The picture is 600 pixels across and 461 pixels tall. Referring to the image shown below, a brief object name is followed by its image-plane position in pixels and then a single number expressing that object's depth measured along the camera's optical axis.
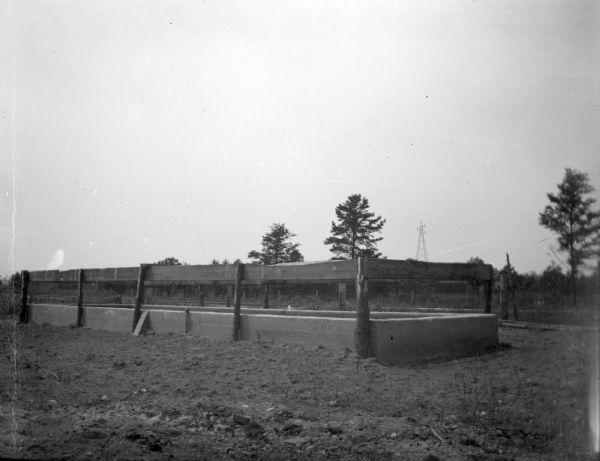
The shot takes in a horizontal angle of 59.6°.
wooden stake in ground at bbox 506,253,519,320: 15.17
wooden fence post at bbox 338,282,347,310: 14.54
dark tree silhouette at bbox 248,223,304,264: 44.66
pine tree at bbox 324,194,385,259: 42.41
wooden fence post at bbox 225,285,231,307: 15.55
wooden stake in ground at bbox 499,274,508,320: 14.71
